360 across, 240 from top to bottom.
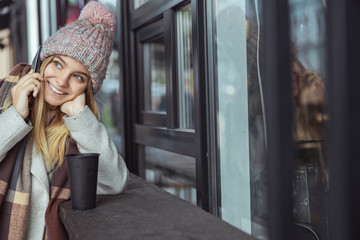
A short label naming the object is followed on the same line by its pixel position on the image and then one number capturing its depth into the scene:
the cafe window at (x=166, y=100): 1.57
